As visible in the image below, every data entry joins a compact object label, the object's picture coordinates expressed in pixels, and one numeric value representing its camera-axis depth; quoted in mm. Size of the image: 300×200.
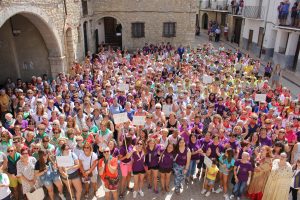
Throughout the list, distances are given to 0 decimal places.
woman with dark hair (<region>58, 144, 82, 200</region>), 5699
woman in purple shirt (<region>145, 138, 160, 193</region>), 6144
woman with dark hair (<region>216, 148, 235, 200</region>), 6199
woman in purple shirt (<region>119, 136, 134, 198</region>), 6139
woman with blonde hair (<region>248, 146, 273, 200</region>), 6029
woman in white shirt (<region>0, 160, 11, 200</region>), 5242
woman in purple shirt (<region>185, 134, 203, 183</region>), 6562
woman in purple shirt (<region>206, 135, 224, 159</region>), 6367
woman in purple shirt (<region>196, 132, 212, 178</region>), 6494
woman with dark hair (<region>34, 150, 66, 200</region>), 5672
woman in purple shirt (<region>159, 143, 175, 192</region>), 6139
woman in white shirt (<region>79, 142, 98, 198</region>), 5864
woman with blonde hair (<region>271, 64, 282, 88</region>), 12662
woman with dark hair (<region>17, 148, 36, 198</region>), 5590
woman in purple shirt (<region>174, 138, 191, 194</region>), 6223
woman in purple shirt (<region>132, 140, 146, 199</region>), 6094
